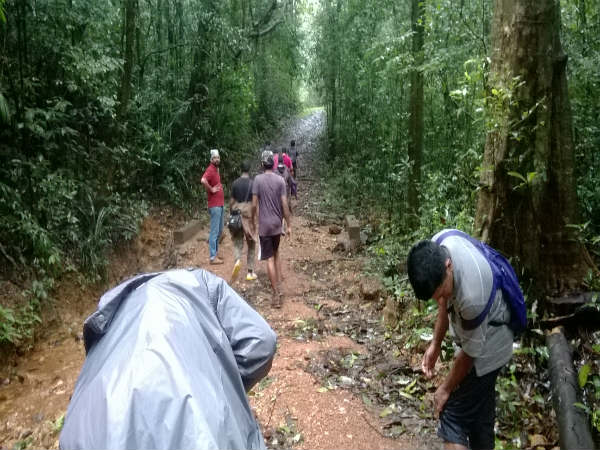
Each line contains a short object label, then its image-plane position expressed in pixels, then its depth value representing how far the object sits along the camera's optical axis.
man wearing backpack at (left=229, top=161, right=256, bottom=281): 8.02
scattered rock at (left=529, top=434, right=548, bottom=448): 3.47
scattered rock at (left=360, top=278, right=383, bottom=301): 7.20
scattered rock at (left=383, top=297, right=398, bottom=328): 5.97
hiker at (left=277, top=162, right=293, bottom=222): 12.96
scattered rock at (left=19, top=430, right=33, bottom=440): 4.88
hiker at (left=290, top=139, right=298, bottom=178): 15.91
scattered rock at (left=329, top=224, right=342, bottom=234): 12.54
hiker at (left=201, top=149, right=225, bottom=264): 8.50
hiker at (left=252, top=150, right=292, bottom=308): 7.00
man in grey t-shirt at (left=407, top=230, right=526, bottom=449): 2.36
